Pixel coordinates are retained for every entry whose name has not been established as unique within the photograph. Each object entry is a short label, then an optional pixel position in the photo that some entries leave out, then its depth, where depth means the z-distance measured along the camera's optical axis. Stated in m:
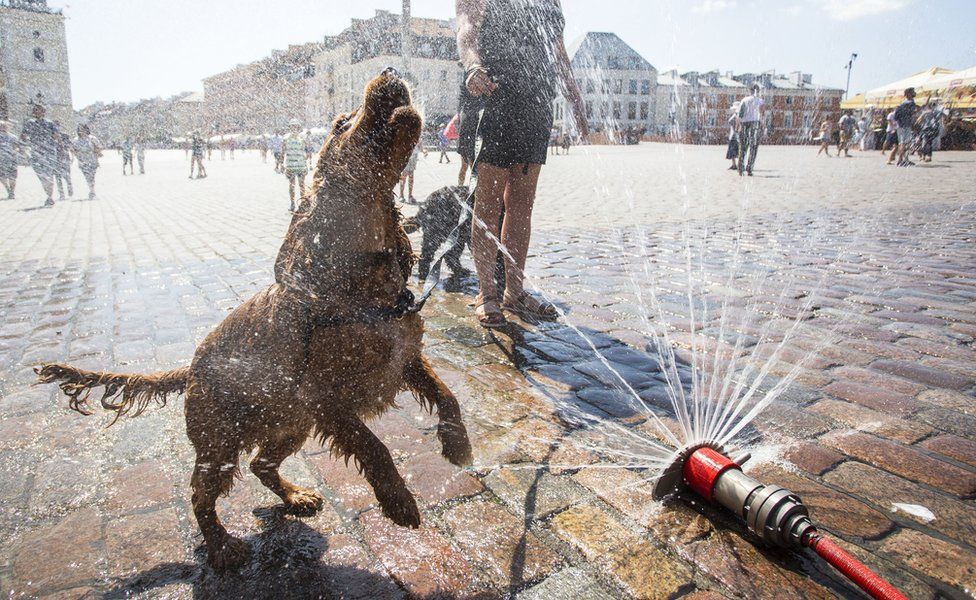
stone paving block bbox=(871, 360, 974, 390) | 2.90
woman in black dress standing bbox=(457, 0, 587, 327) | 3.59
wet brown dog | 1.70
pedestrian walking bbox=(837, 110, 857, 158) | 23.08
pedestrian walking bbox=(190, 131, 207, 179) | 22.00
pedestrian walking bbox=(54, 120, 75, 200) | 14.67
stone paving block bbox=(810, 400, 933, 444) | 2.41
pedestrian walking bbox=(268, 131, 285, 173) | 19.88
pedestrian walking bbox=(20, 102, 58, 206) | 13.50
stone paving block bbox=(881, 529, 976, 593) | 1.60
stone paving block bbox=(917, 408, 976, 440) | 2.43
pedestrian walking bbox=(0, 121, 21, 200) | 14.89
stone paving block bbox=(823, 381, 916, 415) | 2.65
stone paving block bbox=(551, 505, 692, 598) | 1.60
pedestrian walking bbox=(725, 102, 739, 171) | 16.13
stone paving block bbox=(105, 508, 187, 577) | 1.76
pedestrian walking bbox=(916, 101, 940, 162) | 19.96
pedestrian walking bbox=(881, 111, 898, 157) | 19.26
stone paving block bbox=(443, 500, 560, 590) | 1.67
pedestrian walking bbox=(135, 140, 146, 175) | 26.47
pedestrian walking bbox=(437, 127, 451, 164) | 21.68
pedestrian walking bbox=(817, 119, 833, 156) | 25.17
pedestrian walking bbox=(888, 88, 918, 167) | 16.59
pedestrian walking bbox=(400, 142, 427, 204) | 10.79
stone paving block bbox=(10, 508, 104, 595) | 1.69
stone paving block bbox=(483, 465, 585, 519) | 1.97
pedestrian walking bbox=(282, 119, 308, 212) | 11.25
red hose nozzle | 1.33
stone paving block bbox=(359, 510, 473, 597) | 1.64
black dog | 5.09
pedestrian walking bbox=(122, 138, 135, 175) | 26.50
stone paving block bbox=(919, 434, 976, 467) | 2.22
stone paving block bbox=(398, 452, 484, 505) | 2.07
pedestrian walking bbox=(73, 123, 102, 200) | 14.99
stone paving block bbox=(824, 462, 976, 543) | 1.83
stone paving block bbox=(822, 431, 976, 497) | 2.05
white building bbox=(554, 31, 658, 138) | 48.97
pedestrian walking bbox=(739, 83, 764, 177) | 14.66
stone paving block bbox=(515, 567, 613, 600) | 1.58
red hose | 1.26
